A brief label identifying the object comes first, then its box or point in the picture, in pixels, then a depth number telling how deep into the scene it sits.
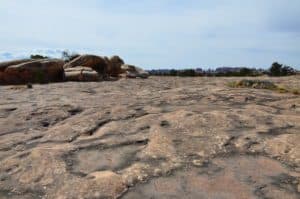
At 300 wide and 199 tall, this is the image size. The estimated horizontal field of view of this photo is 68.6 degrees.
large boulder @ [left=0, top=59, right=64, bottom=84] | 7.25
